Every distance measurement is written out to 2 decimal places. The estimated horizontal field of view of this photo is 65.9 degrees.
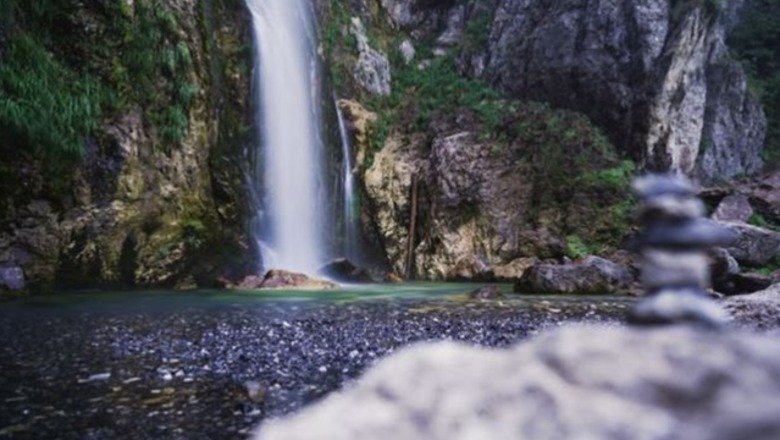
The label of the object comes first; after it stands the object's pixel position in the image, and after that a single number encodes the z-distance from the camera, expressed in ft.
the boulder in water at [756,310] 15.96
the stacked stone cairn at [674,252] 3.65
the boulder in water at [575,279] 37.29
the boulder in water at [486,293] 32.73
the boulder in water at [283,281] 39.73
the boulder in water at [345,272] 48.91
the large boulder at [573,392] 3.06
